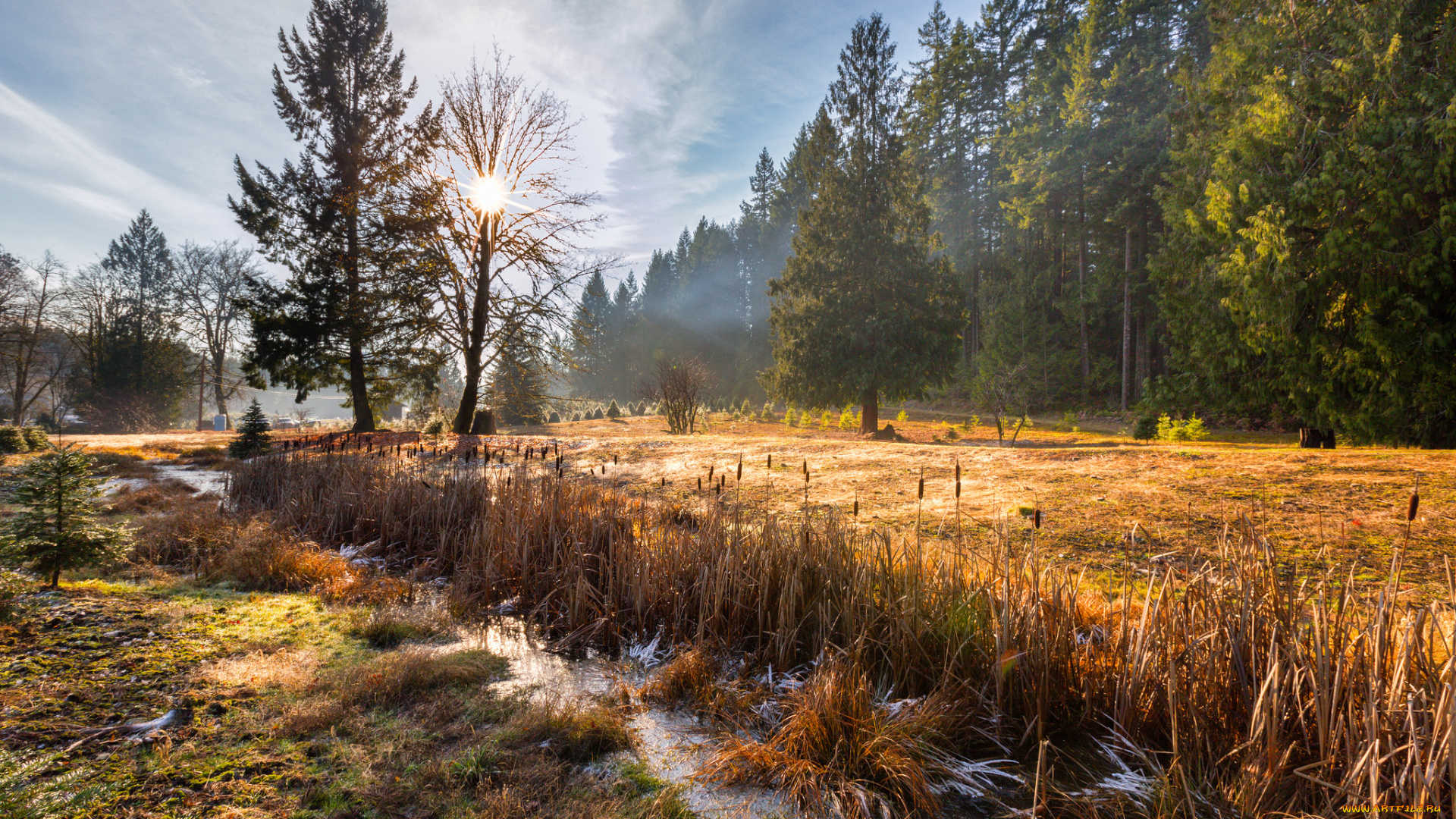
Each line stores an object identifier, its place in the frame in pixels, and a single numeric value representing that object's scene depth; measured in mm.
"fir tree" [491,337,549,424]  16859
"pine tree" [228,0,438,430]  17422
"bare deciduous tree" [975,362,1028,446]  17308
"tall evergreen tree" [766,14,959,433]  19141
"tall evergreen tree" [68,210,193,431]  28500
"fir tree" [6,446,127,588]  3686
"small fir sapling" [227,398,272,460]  12336
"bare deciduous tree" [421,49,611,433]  16141
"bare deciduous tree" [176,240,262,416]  31359
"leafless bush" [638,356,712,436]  20375
